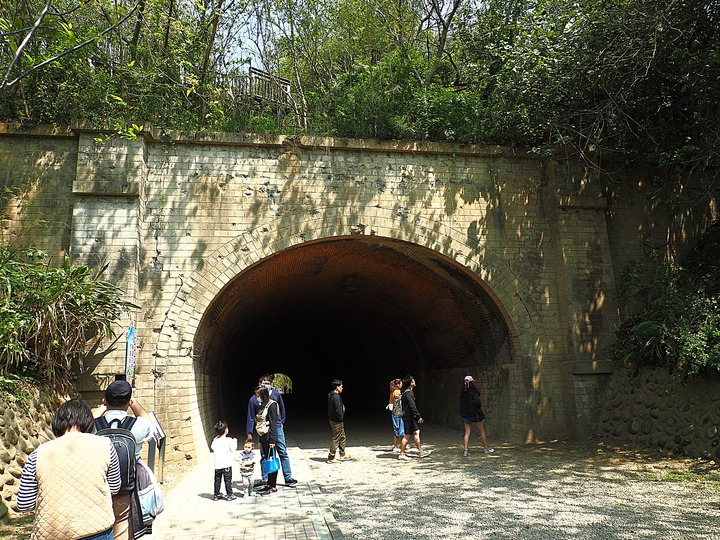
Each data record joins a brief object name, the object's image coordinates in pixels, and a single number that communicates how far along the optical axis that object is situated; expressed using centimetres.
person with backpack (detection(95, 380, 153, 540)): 322
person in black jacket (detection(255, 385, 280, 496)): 684
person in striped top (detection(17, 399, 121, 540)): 276
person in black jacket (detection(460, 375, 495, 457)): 960
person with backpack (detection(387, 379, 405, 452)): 1001
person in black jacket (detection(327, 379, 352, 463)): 927
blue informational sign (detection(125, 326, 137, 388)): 847
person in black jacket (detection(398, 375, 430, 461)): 973
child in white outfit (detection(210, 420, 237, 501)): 663
